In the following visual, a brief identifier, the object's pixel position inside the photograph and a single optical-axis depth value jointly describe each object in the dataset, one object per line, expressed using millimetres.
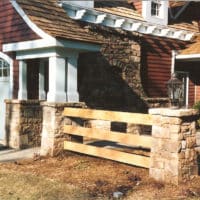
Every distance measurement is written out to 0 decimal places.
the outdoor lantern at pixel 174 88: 6785
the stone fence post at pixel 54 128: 8742
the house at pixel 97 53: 9219
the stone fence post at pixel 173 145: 6395
